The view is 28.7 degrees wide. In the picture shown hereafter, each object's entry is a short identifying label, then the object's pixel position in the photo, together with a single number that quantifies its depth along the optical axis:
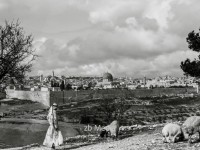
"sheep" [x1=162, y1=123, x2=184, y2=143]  13.75
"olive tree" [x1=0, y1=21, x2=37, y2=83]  16.58
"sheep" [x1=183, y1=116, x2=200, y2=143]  13.12
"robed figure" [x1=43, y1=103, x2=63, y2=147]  15.70
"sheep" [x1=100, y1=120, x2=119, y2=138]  17.44
